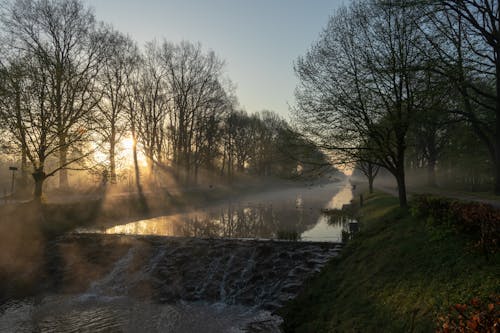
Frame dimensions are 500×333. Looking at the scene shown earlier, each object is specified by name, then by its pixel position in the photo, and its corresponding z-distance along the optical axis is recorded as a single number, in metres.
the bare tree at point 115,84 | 29.50
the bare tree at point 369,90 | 15.63
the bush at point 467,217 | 7.34
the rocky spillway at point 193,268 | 13.57
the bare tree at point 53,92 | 21.44
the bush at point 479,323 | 3.72
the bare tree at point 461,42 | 15.38
